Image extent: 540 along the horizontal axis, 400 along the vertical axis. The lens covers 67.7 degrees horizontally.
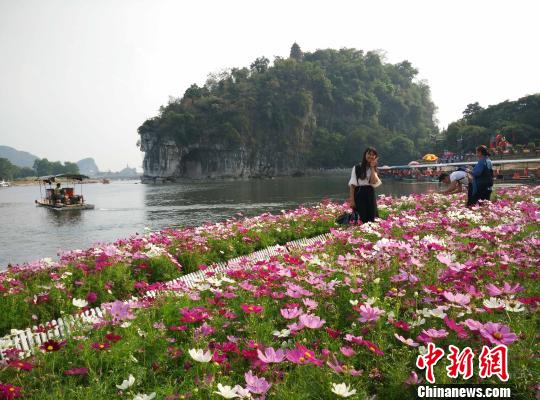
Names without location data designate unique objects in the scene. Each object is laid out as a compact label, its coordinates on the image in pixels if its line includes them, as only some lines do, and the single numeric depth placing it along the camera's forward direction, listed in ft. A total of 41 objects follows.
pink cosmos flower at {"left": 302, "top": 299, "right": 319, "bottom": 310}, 10.87
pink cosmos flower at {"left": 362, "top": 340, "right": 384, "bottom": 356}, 8.54
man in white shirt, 34.92
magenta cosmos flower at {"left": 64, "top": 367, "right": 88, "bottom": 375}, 10.09
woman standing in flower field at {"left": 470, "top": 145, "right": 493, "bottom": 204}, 31.55
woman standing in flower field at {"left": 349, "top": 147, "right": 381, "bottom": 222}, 26.90
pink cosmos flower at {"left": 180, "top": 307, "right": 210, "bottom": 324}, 11.32
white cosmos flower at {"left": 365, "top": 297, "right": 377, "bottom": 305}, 10.45
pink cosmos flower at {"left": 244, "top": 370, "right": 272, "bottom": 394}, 7.48
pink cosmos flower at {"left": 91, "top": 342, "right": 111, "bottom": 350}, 10.71
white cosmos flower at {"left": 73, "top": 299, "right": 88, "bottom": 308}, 12.11
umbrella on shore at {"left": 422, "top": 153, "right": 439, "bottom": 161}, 238.68
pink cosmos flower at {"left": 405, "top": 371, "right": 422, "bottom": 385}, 7.93
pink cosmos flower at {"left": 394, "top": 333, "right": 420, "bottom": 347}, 8.71
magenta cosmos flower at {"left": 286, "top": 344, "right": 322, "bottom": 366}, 8.04
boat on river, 123.13
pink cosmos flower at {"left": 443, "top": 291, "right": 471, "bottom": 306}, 9.56
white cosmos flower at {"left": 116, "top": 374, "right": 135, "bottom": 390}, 8.43
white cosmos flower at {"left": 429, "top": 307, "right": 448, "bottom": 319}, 9.68
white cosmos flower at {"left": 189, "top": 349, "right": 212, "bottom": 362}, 8.51
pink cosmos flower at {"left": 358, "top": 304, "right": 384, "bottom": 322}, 9.65
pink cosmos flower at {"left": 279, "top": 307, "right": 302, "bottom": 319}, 10.19
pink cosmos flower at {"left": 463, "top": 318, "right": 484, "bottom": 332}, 8.35
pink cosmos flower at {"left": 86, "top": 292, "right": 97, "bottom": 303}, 15.31
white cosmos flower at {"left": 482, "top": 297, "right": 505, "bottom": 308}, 9.56
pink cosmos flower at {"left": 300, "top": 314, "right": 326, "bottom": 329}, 9.34
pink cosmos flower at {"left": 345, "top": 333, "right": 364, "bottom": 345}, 9.03
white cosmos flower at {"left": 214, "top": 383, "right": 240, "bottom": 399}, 7.00
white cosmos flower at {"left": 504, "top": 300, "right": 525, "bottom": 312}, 9.59
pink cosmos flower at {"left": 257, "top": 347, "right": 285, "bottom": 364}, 8.29
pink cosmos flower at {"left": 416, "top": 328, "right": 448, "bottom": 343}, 8.55
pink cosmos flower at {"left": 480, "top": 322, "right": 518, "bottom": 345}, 7.78
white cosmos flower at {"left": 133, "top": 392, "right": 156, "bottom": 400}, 7.66
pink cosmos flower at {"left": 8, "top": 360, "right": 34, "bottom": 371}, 9.78
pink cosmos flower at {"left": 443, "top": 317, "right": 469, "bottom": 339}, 8.44
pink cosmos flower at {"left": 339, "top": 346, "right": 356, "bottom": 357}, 8.38
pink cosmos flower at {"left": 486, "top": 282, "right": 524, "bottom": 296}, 9.95
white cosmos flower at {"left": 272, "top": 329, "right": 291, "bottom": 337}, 10.01
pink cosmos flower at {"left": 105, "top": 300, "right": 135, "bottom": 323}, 11.91
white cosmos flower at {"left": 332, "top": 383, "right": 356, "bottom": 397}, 7.04
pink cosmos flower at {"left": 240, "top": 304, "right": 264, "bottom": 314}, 11.10
